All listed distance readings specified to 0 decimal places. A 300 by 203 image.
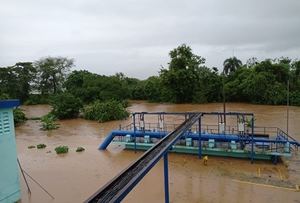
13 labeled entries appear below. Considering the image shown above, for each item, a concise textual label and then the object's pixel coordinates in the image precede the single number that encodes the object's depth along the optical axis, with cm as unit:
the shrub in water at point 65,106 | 3070
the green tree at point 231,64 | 4991
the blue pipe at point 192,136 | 1383
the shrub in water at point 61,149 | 1709
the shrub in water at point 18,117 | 2986
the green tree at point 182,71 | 3806
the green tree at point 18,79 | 4489
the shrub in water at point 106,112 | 2838
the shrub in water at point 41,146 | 1877
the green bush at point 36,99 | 4944
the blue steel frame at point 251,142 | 1327
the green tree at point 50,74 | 4944
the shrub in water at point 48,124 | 2595
